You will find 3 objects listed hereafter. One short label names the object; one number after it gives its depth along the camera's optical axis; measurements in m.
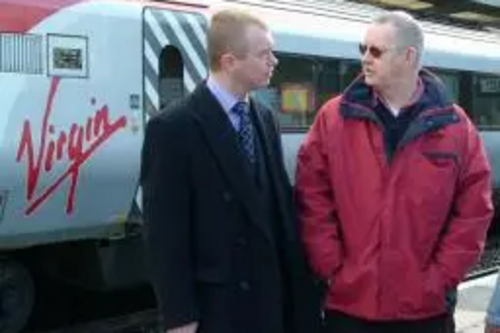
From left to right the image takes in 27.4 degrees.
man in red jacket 3.17
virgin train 6.60
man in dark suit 3.03
